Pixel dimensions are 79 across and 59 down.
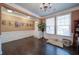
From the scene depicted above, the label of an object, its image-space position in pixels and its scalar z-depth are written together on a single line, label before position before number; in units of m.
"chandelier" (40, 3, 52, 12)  1.27
